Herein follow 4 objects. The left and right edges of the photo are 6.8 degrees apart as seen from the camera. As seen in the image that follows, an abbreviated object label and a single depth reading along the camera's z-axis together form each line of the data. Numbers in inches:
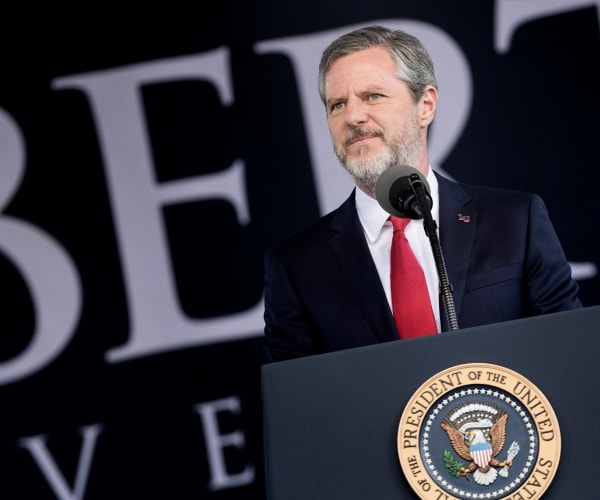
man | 371.8
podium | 342.4
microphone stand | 351.3
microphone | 354.8
